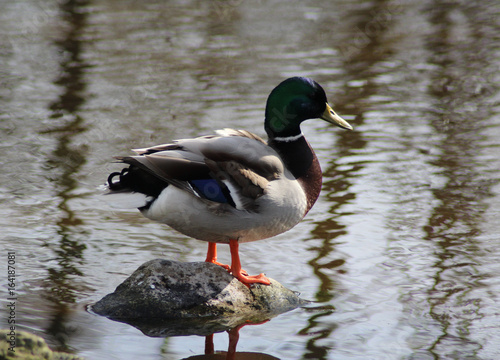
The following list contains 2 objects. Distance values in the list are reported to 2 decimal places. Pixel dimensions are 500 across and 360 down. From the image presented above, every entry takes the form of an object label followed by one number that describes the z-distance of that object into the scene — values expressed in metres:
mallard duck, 8.38
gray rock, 8.59
